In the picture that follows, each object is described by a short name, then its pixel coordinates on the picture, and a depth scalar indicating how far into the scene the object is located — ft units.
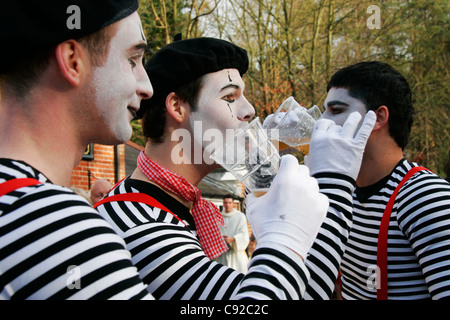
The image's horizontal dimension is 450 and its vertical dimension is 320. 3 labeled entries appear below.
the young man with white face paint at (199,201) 3.58
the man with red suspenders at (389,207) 6.14
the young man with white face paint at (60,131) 2.81
